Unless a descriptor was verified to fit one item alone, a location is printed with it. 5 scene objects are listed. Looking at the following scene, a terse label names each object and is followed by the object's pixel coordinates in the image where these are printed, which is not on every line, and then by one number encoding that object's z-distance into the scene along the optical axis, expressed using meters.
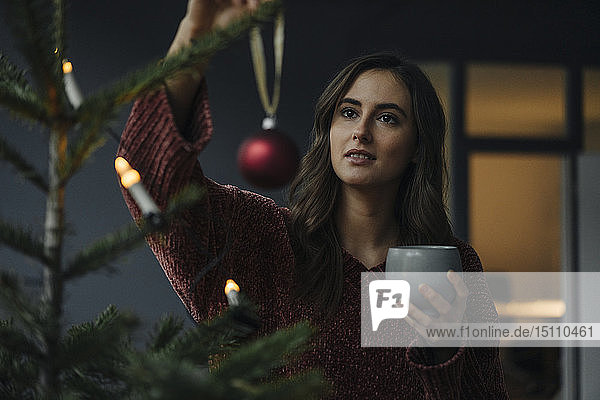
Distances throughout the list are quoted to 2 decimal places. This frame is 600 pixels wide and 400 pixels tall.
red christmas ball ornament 1.39
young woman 1.66
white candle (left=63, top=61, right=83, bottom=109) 0.94
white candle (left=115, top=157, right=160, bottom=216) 1.00
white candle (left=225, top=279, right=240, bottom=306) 1.15
